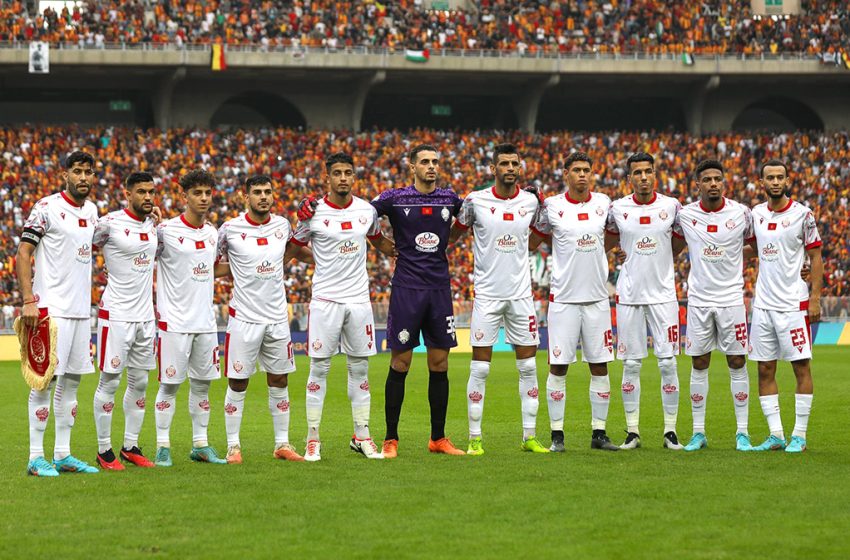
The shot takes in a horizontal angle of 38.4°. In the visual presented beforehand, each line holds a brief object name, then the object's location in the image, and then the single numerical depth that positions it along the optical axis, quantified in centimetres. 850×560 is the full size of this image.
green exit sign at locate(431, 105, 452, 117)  4844
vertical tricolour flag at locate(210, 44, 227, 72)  4106
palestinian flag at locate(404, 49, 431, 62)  4341
